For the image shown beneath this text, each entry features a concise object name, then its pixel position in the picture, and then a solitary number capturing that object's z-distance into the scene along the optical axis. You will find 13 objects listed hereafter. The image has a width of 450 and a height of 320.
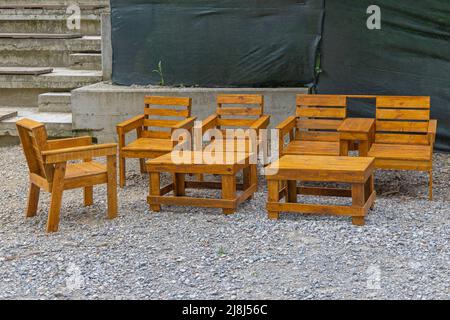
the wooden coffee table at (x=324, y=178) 10.33
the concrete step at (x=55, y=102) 16.39
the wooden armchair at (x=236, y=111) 13.56
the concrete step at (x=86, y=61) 17.67
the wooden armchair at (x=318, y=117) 13.19
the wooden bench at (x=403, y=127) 12.13
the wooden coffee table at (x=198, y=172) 10.96
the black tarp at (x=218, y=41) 14.92
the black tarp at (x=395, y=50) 14.19
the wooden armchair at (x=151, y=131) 12.53
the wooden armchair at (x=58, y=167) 10.16
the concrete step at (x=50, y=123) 15.52
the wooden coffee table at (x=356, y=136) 11.84
